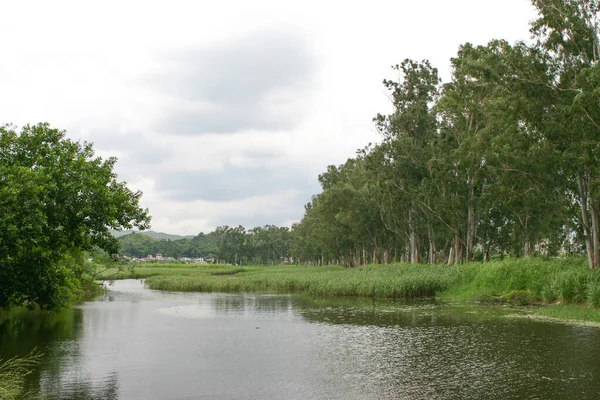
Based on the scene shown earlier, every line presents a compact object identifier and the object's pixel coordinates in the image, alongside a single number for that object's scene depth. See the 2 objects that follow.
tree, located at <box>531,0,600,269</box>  27.05
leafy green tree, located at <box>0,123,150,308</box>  17.48
